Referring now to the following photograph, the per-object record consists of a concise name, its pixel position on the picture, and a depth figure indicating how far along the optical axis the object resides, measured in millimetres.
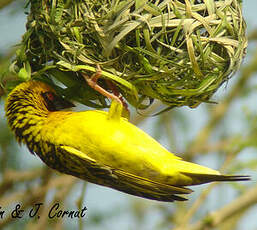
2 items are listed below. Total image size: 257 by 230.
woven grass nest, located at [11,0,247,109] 4906
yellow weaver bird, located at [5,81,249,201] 5238
